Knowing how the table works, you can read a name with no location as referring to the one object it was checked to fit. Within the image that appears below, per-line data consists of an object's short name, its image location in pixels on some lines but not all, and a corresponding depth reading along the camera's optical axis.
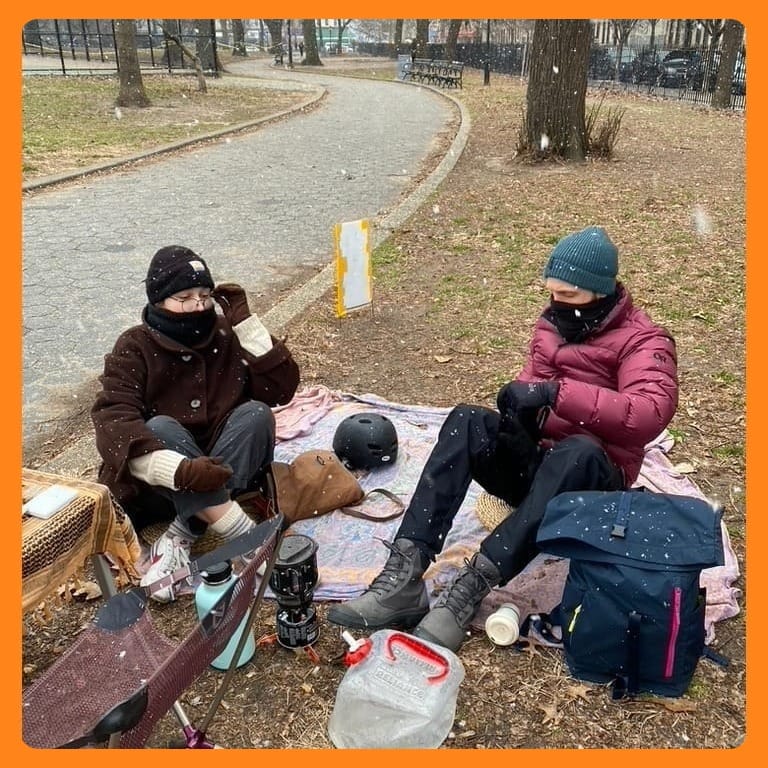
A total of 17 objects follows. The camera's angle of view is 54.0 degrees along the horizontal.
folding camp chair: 1.50
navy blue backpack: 2.24
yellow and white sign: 5.24
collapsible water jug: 2.21
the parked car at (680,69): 25.62
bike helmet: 3.69
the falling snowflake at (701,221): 7.70
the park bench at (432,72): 27.22
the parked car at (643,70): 28.06
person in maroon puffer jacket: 2.56
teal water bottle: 1.96
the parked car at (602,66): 31.46
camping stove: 2.51
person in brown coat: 2.80
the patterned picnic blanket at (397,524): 2.84
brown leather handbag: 3.27
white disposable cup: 2.56
